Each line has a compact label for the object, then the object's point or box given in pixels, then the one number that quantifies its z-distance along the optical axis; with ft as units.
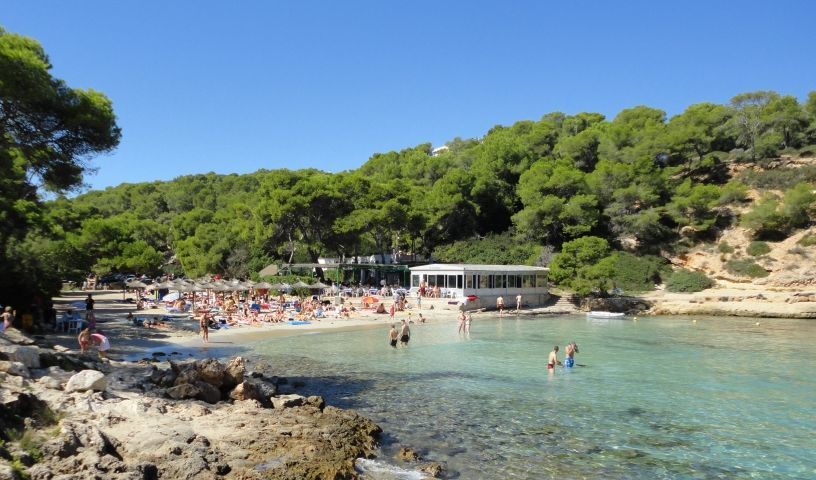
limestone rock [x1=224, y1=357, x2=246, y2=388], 38.47
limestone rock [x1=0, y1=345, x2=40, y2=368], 33.42
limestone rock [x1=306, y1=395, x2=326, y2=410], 36.22
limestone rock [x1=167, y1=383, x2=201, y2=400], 35.35
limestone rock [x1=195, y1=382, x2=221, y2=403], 35.78
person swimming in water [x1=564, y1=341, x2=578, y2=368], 56.32
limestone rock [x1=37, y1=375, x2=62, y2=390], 31.12
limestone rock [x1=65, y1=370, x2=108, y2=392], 31.35
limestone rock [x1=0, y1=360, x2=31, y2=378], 30.30
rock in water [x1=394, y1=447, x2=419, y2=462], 28.84
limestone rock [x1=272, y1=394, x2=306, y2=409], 36.04
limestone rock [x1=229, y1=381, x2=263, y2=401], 36.86
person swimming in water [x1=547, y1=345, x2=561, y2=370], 53.80
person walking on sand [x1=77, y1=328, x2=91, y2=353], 50.39
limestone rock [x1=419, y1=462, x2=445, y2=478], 26.84
